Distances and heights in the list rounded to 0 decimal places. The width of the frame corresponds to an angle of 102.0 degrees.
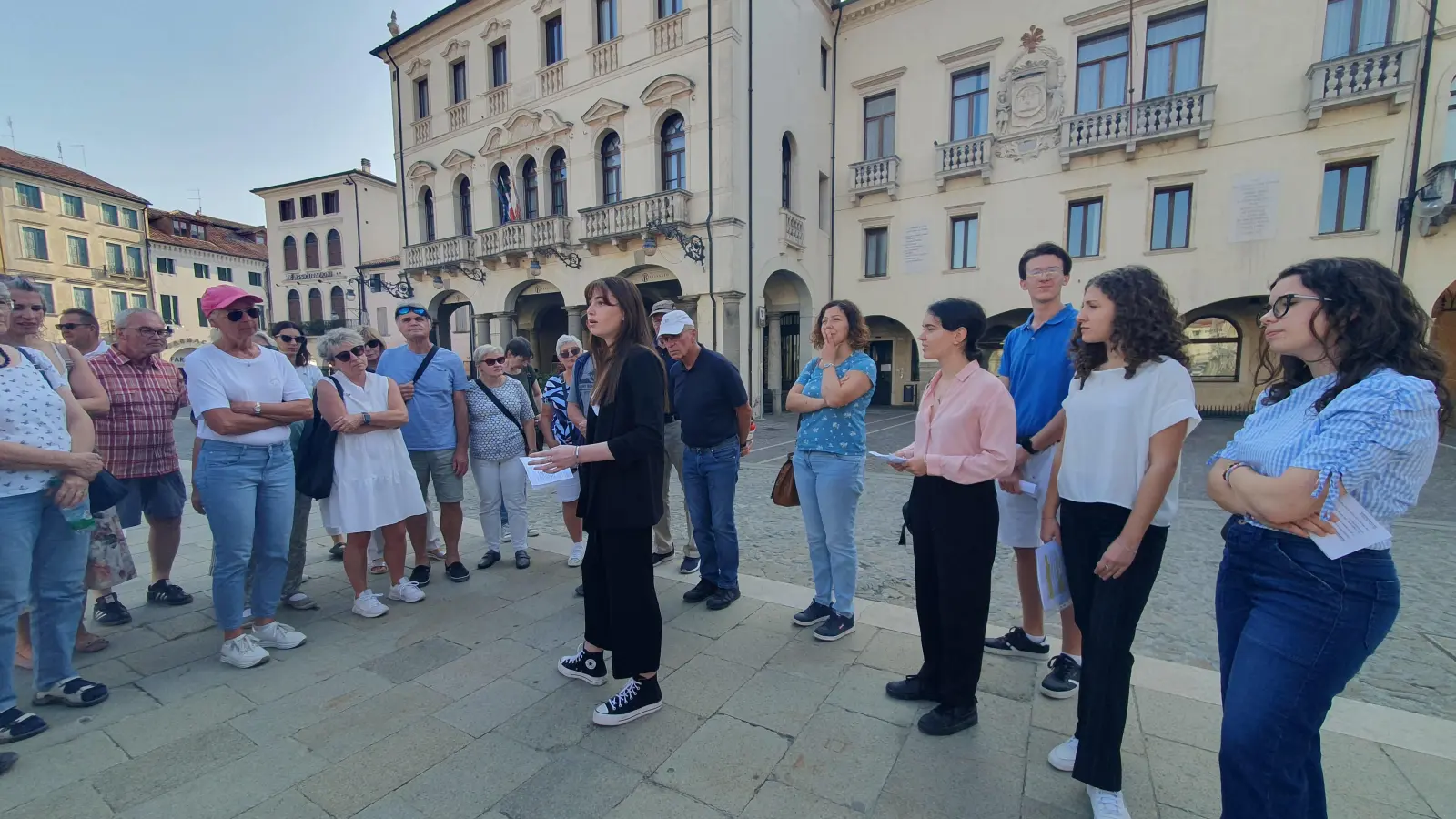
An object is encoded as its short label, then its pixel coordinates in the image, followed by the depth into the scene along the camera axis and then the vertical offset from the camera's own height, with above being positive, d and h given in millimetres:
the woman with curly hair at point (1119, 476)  1971 -451
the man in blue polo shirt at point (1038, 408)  2816 -303
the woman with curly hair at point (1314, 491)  1370 -361
